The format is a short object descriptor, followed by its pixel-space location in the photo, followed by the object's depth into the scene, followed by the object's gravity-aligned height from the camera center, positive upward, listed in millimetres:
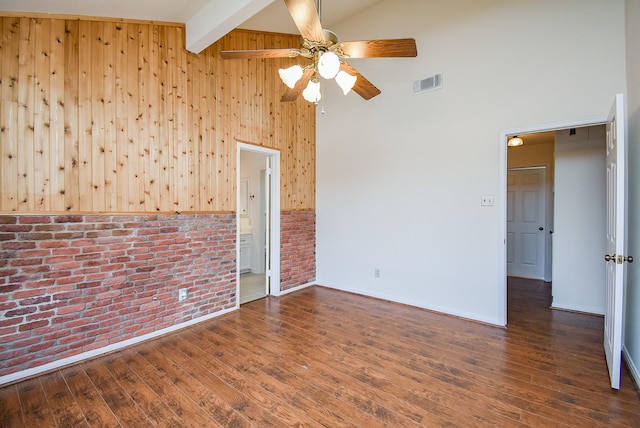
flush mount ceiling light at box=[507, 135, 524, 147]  4757 +1150
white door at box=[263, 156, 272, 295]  4430 -260
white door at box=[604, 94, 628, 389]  2088 -176
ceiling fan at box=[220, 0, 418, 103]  1881 +1211
